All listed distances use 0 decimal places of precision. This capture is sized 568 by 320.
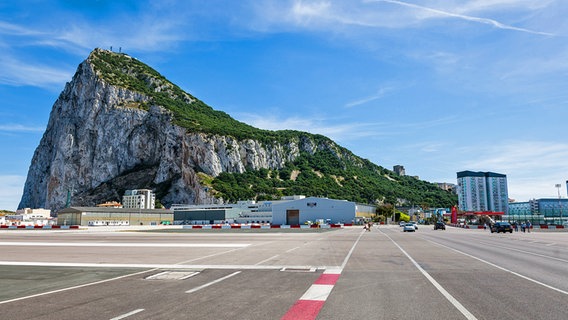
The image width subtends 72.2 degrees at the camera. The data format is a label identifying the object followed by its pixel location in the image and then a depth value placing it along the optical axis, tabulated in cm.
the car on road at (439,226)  6691
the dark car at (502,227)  5057
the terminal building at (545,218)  8578
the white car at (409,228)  5441
